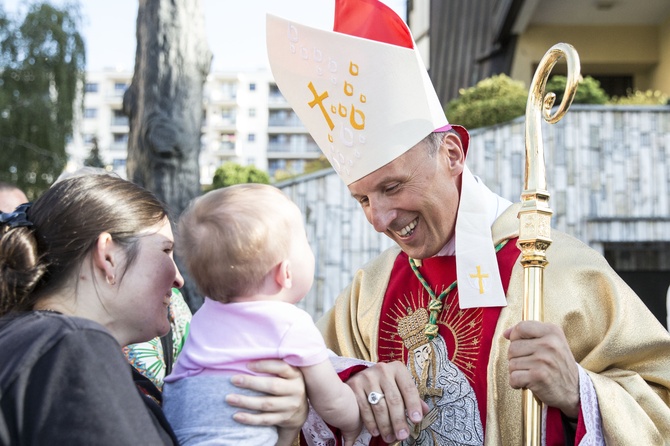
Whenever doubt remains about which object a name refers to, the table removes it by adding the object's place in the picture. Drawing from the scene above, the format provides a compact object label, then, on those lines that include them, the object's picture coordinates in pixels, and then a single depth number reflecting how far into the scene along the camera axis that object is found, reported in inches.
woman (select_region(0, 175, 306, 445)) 60.2
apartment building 3481.8
